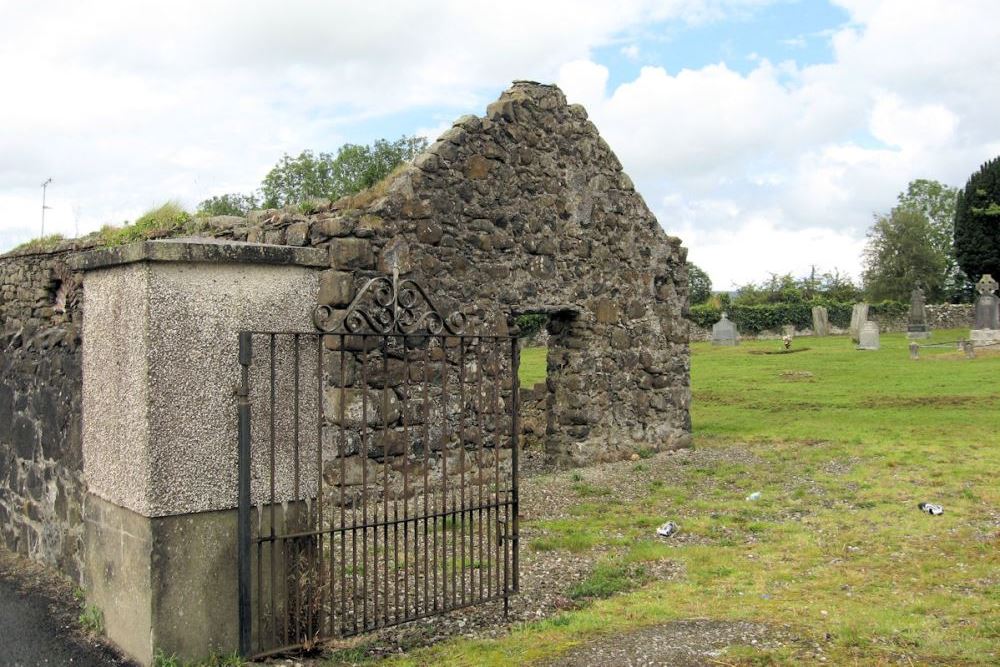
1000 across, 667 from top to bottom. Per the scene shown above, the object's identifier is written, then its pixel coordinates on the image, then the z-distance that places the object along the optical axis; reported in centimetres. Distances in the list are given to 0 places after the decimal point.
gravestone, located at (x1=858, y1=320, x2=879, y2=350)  2788
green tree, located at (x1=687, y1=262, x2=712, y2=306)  5284
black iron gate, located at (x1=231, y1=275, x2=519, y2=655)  469
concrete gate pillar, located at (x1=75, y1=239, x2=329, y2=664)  454
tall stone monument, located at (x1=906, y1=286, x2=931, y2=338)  3281
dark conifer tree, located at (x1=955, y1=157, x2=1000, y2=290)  4434
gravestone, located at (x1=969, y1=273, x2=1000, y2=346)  2739
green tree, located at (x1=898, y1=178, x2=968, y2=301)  6362
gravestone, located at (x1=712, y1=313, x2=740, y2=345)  3306
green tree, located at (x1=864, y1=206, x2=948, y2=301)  5262
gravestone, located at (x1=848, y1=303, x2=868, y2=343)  3336
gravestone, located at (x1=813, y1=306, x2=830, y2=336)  3738
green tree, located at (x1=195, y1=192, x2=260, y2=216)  3056
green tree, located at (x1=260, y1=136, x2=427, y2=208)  3819
